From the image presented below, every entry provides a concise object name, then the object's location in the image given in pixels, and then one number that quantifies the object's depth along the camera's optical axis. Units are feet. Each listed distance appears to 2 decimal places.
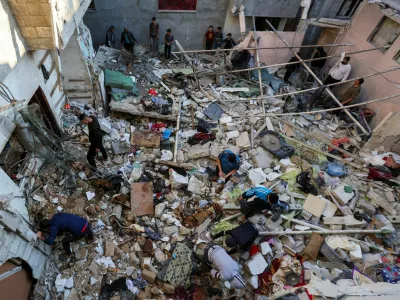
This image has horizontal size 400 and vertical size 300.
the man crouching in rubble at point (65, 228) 16.85
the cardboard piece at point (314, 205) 21.95
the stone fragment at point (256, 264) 18.34
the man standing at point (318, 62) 36.72
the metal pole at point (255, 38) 34.59
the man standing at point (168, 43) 37.32
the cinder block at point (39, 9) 14.52
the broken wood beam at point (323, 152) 26.16
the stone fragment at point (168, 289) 17.38
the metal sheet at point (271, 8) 36.24
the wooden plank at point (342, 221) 21.21
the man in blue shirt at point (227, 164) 22.84
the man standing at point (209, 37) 39.29
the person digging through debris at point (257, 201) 19.22
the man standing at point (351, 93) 30.09
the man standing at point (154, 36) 37.27
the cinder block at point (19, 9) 14.38
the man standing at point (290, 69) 37.35
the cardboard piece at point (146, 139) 25.88
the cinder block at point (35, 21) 15.02
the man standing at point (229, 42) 38.47
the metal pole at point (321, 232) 19.96
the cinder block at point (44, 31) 15.57
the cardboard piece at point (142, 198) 21.25
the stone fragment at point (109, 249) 18.78
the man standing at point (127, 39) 37.27
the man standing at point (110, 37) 36.51
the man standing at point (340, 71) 31.17
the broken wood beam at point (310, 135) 25.68
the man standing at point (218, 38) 39.53
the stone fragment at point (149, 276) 17.83
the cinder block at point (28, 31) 15.47
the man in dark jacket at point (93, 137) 20.33
